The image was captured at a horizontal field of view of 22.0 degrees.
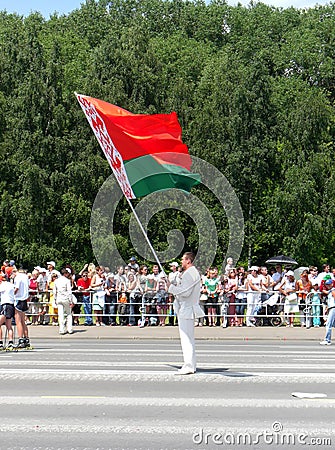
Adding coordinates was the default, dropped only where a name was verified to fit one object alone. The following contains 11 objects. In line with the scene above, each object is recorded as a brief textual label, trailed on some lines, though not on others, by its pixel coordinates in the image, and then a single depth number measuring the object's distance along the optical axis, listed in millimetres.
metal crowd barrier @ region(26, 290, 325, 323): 25164
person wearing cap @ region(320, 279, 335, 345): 18981
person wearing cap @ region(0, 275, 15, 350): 17741
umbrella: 33691
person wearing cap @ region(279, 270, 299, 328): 25047
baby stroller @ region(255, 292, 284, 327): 25484
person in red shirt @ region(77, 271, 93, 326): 25781
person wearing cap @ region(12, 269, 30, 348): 17766
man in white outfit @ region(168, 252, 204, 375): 13258
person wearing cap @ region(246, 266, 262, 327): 25312
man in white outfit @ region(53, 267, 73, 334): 23125
